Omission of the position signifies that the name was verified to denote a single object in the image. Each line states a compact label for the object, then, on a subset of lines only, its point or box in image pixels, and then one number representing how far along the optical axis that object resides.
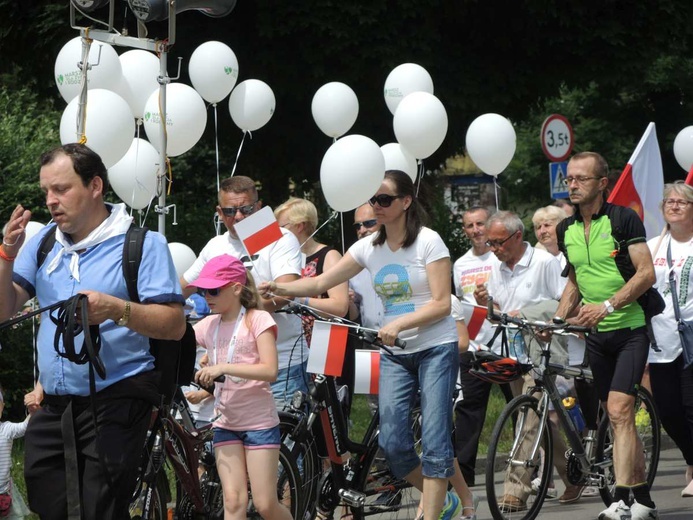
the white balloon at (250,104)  21.11
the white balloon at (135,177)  17.86
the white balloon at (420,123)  19.84
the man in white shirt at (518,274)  16.92
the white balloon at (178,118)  18.22
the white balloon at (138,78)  18.61
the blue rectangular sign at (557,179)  29.55
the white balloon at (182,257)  17.27
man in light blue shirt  9.02
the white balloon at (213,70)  20.72
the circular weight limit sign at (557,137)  30.44
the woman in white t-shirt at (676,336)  16.12
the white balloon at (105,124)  16.17
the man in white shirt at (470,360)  17.20
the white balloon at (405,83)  21.95
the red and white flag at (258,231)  13.16
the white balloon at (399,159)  20.23
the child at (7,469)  13.03
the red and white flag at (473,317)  16.25
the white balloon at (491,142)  21.78
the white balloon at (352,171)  16.92
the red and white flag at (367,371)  14.45
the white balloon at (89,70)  17.34
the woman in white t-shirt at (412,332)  13.00
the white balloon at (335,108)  21.56
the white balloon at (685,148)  26.08
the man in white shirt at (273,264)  14.16
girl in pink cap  11.85
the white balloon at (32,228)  16.06
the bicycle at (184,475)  11.61
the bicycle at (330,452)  13.52
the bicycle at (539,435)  14.77
